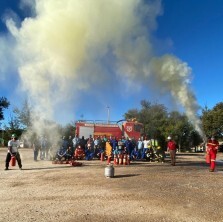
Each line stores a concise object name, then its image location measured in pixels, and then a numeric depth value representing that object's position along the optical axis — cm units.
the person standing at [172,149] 1245
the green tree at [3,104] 3770
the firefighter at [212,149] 1042
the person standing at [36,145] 1397
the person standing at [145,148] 1449
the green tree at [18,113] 3593
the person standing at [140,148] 1452
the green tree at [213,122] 3361
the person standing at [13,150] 1087
